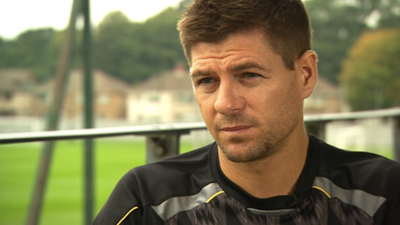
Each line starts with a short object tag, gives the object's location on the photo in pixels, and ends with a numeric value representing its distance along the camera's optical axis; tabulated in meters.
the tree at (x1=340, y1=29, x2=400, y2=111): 25.64
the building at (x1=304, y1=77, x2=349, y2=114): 26.47
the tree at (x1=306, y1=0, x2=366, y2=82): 24.14
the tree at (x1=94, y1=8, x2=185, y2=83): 22.27
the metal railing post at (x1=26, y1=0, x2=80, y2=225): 2.80
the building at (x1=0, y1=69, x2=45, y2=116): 23.59
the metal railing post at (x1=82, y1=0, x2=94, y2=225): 2.89
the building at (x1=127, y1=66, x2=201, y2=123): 27.22
